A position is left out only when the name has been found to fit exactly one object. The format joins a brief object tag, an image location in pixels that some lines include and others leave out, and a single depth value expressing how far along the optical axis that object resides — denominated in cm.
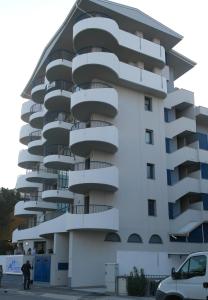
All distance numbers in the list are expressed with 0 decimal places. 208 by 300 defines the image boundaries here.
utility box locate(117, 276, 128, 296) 1787
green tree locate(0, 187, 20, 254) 4520
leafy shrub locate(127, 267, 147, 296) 1724
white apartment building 2307
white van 893
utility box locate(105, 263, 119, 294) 1870
